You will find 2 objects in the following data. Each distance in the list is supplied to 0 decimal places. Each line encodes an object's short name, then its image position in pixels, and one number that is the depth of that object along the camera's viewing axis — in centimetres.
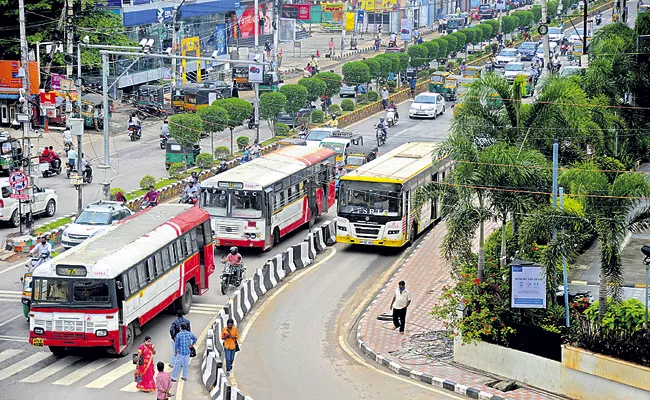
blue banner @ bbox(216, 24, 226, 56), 9269
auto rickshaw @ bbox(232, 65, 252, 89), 8150
